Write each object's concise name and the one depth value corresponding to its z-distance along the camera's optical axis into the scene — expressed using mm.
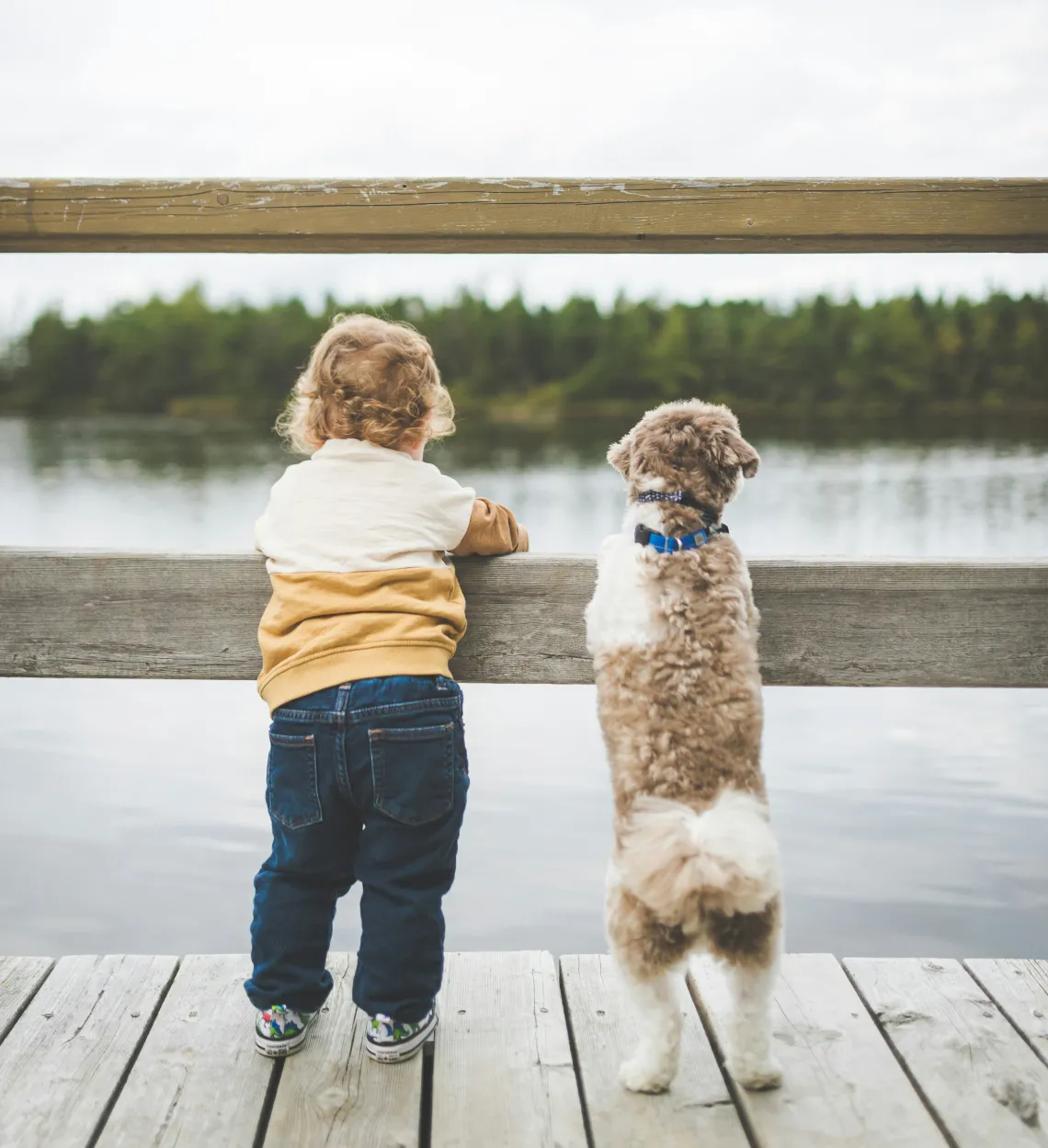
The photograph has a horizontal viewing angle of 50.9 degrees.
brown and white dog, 1802
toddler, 2049
